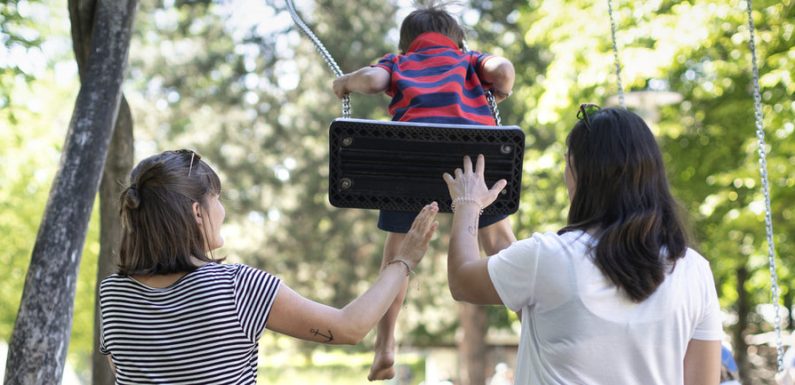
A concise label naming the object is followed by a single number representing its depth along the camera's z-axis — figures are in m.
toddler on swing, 3.41
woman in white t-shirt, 2.33
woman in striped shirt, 2.35
